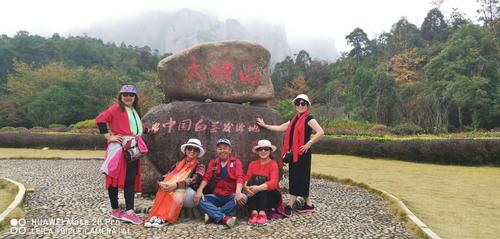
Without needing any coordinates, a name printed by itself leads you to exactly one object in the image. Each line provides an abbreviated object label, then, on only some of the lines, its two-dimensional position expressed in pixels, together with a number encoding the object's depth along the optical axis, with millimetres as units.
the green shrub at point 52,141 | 18938
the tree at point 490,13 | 35306
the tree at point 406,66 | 38719
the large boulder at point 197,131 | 6770
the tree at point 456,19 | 44844
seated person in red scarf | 5145
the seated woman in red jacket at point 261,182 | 5297
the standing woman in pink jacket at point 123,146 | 5148
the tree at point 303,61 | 52906
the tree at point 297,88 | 46031
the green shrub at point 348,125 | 25562
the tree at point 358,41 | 54406
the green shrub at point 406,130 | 23344
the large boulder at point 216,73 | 7250
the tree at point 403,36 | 46719
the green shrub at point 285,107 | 27231
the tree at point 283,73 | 50625
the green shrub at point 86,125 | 27983
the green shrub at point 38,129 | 28362
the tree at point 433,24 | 48094
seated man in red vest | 5227
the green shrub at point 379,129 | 23838
